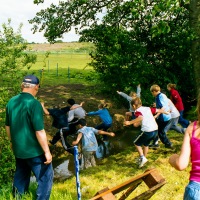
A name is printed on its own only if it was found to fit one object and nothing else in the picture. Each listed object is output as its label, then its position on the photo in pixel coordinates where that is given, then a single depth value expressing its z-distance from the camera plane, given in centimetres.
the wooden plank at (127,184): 370
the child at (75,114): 1014
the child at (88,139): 866
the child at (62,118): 1022
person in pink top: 312
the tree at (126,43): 1450
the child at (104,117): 1084
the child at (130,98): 967
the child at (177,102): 1152
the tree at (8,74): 716
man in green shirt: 484
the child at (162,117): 914
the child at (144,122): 807
